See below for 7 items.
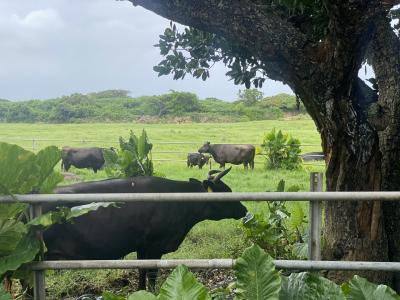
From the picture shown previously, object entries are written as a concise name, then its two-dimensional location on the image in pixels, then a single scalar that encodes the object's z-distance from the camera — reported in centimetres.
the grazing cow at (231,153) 1944
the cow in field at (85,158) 1875
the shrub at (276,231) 484
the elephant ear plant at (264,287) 198
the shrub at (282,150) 1658
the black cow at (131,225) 451
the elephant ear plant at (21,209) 269
